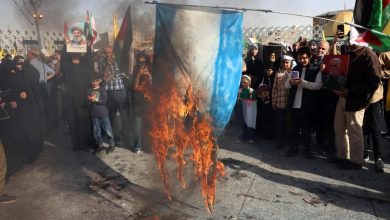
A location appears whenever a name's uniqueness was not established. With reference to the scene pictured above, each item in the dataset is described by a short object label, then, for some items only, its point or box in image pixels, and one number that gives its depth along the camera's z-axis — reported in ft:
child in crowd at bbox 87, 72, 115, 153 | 21.34
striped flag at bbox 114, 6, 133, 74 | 16.20
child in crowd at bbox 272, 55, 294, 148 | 20.61
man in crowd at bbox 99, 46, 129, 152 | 22.36
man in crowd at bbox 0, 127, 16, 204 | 14.17
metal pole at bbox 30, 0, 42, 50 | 31.38
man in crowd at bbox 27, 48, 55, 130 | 27.48
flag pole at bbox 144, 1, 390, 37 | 11.78
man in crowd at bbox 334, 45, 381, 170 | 16.58
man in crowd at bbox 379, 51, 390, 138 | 19.07
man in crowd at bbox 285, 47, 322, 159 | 19.01
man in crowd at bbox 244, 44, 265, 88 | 24.30
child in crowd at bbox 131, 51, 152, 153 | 20.47
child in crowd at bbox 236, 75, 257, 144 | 22.90
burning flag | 12.60
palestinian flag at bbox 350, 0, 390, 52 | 13.30
